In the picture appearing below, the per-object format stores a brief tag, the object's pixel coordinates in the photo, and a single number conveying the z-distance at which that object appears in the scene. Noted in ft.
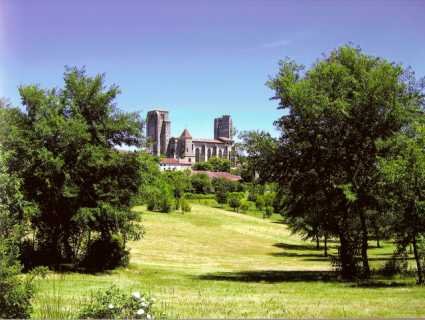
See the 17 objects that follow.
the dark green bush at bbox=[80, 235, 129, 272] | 89.45
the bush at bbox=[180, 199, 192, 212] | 271.26
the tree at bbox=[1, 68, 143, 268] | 82.64
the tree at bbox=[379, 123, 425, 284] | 66.13
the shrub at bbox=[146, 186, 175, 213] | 256.42
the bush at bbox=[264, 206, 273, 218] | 303.27
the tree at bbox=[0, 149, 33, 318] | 28.25
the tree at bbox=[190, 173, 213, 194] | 386.93
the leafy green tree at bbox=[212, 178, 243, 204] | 341.00
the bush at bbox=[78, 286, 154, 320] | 26.37
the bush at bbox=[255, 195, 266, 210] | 327.67
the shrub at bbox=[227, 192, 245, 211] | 313.94
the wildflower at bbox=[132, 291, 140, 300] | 26.63
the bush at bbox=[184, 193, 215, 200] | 350.66
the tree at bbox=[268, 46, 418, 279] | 78.48
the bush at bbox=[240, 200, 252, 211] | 317.79
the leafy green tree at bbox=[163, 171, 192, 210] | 311.04
